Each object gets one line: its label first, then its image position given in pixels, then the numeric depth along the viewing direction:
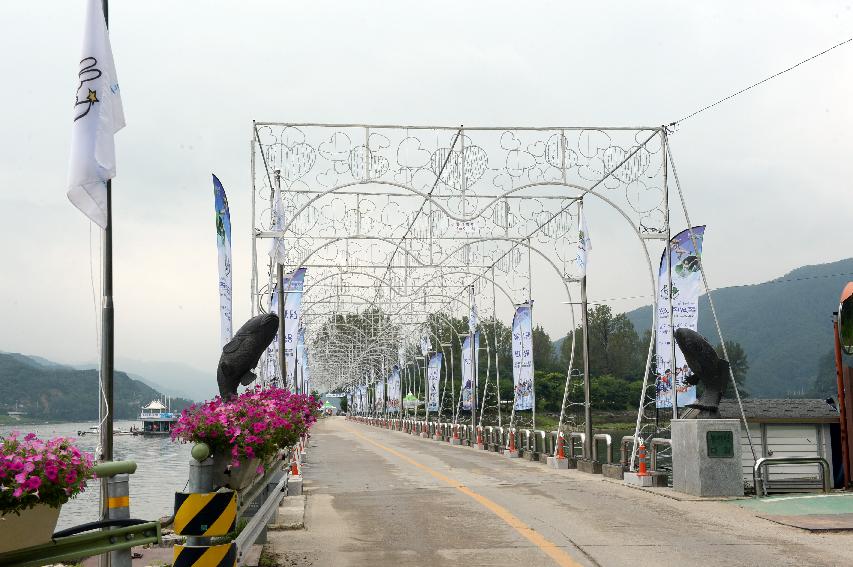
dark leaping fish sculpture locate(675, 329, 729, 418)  17.58
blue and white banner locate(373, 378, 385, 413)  110.84
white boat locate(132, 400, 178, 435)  150.50
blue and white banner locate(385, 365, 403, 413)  80.50
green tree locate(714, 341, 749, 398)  128.38
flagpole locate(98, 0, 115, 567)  8.39
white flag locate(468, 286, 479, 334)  42.72
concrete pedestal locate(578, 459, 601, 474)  23.73
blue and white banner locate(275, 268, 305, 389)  28.69
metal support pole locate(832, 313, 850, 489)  18.66
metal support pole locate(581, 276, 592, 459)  24.64
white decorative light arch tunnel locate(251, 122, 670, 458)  21.08
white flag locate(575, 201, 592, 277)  25.62
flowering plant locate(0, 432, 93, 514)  4.99
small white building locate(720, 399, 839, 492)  22.47
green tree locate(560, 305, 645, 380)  121.81
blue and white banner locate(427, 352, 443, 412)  56.41
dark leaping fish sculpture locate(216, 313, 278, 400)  13.80
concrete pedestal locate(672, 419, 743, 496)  16.64
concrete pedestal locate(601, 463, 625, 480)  21.56
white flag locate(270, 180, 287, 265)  22.11
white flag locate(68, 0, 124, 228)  8.59
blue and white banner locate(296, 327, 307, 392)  51.71
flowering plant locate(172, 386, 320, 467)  8.98
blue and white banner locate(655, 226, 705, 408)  19.64
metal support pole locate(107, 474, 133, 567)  6.36
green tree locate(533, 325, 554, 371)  142.43
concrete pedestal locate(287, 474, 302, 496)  18.14
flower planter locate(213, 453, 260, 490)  8.96
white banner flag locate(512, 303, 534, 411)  32.62
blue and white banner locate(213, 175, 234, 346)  16.30
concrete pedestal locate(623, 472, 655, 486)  19.11
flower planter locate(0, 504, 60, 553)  5.07
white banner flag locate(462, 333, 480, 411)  43.38
